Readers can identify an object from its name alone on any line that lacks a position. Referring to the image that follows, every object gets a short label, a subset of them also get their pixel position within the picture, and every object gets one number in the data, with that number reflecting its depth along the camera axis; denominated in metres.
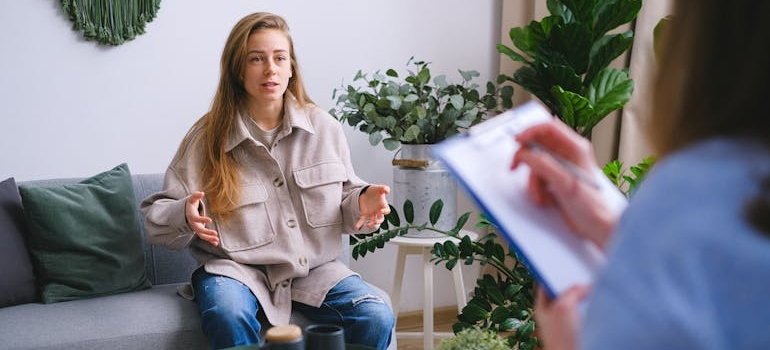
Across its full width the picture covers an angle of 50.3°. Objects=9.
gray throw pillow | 2.22
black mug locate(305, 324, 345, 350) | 1.40
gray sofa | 2.01
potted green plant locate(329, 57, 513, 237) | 2.80
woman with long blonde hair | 2.20
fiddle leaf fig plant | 2.58
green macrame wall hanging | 2.63
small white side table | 2.79
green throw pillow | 2.27
